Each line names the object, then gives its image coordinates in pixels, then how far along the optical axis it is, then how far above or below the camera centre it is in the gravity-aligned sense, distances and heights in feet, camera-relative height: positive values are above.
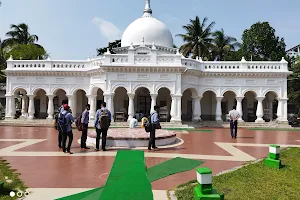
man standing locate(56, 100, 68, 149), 30.08 -3.41
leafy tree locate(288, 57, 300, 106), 100.37 +9.29
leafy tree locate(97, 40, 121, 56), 147.57 +34.75
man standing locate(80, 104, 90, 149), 32.17 -2.43
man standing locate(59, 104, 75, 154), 29.37 -2.33
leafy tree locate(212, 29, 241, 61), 132.64 +32.91
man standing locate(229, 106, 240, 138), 45.34 -1.95
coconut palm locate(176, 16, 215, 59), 125.08 +33.03
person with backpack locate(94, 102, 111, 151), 29.96 -1.98
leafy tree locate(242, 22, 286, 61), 111.45 +27.84
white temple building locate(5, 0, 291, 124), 71.87 +6.96
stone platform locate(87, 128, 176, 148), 33.17 -4.41
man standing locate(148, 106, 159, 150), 31.24 -2.27
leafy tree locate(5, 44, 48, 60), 104.99 +22.03
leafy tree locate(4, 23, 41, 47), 132.46 +36.33
